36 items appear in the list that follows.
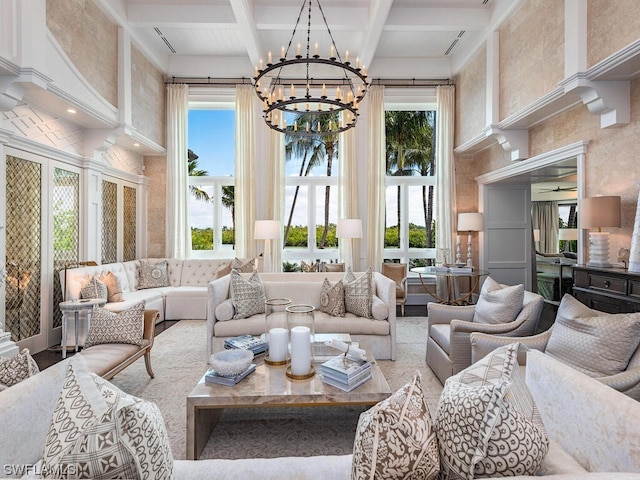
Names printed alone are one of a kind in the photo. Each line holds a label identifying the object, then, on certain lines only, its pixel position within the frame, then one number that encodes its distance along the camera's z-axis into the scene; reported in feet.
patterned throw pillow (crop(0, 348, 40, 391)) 4.36
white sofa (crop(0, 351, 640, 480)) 3.49
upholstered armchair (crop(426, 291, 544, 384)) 8.49
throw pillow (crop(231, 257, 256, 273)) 16.33
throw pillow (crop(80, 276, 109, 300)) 13.19
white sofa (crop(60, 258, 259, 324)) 13.56
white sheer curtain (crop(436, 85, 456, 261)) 20.63
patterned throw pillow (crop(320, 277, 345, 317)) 12.07
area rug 6.99
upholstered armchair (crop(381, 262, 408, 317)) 18.04
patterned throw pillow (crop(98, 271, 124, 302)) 14.48
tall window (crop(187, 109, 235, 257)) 22.02
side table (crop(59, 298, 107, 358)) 12.05
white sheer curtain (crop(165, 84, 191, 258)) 20.62
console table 9.14
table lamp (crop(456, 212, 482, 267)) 18.94
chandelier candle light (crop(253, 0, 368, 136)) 20.45
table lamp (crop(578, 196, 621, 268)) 10.39
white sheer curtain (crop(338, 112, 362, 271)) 20.55
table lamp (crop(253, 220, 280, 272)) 17.57
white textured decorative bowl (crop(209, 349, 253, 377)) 6.96
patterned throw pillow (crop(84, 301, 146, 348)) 9.27
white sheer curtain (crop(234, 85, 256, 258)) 20.47
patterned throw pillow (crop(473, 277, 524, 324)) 8.95
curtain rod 20.72
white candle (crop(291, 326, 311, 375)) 7.20
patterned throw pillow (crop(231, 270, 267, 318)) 11.86
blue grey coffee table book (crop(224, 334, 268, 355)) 8.57
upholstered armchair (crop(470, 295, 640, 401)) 5.41
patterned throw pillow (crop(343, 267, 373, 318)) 11.99
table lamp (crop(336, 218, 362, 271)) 17.74
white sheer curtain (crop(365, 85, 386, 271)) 20.58
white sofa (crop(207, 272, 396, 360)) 11.41
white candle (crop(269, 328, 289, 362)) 7.87
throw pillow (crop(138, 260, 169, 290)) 18.24
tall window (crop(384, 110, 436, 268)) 21.97
